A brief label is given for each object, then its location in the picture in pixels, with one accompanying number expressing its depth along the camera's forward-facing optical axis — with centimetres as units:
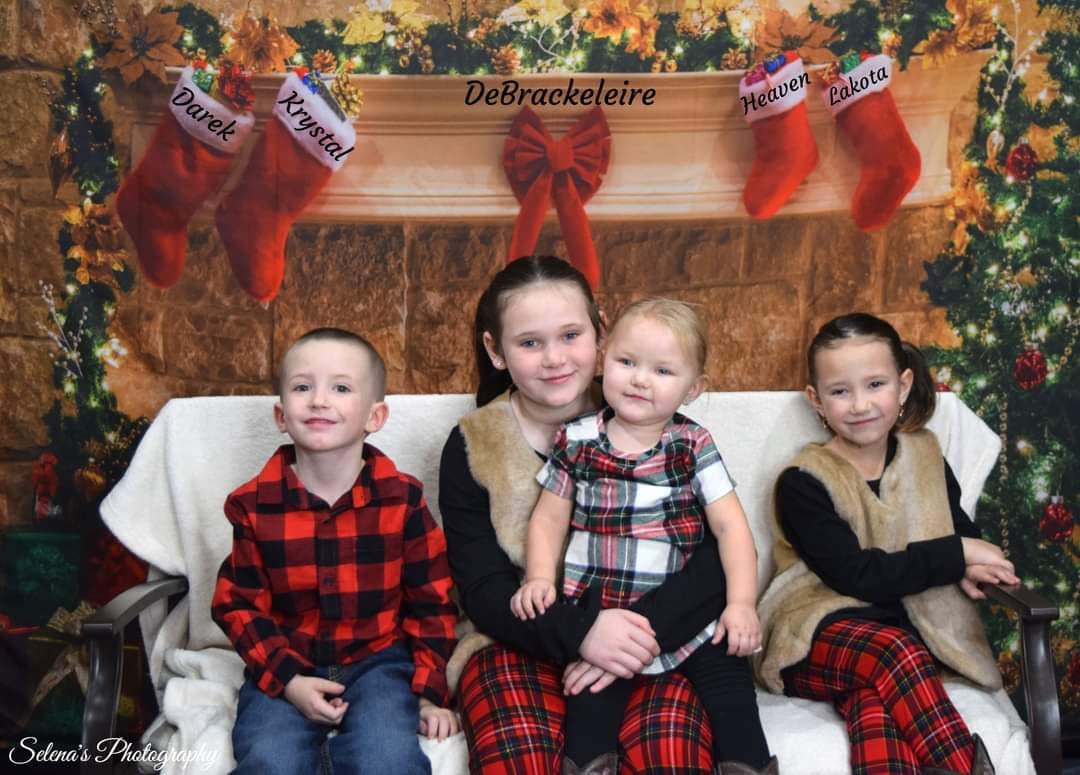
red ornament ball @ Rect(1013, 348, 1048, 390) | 285
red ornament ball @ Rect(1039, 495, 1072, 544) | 288
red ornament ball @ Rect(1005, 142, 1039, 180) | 279
